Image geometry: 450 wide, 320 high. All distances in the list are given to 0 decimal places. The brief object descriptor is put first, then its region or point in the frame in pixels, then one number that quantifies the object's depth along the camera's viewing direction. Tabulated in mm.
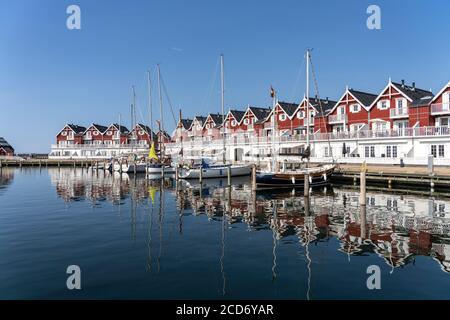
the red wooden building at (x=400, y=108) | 50312
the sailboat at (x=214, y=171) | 47322
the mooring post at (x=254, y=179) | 34831
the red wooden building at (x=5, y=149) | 112375
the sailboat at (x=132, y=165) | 65062
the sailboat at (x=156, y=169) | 56719
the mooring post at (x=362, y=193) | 25734
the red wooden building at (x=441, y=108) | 47500
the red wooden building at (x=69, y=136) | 115625
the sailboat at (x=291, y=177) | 36781
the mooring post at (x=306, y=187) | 31125
